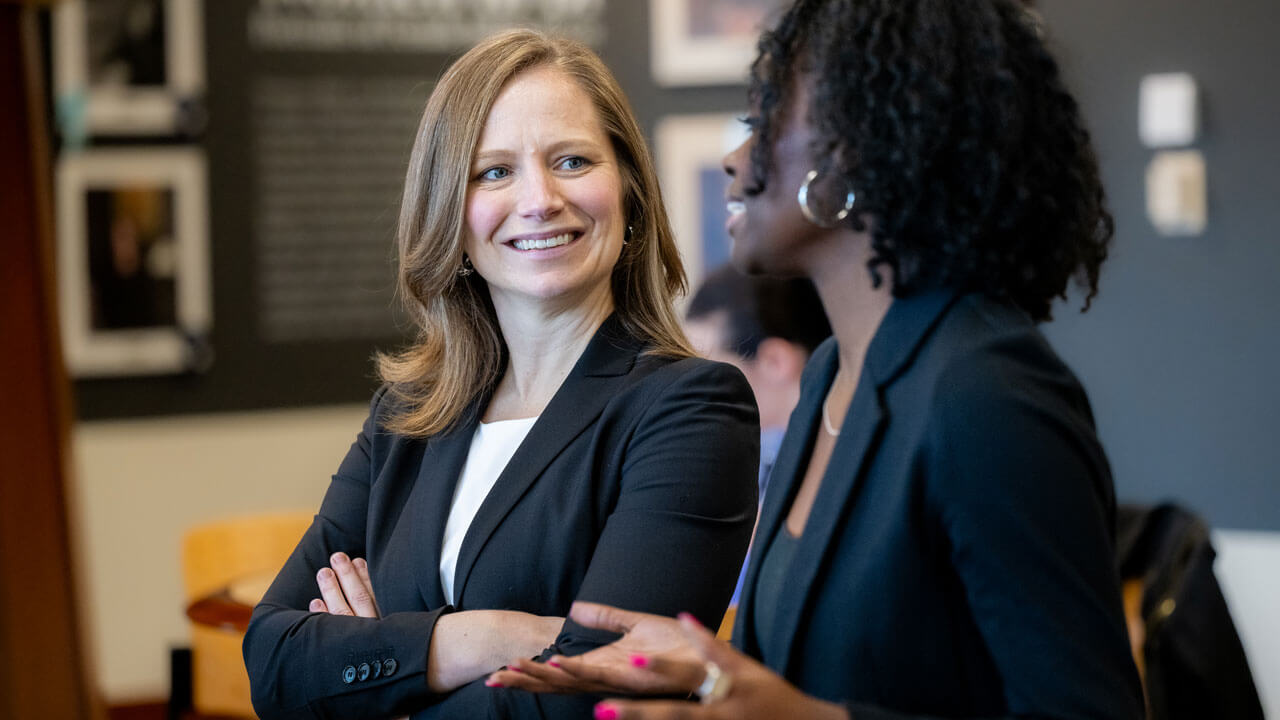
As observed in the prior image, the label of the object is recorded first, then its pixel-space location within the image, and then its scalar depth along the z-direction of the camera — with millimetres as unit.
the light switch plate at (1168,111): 5430
